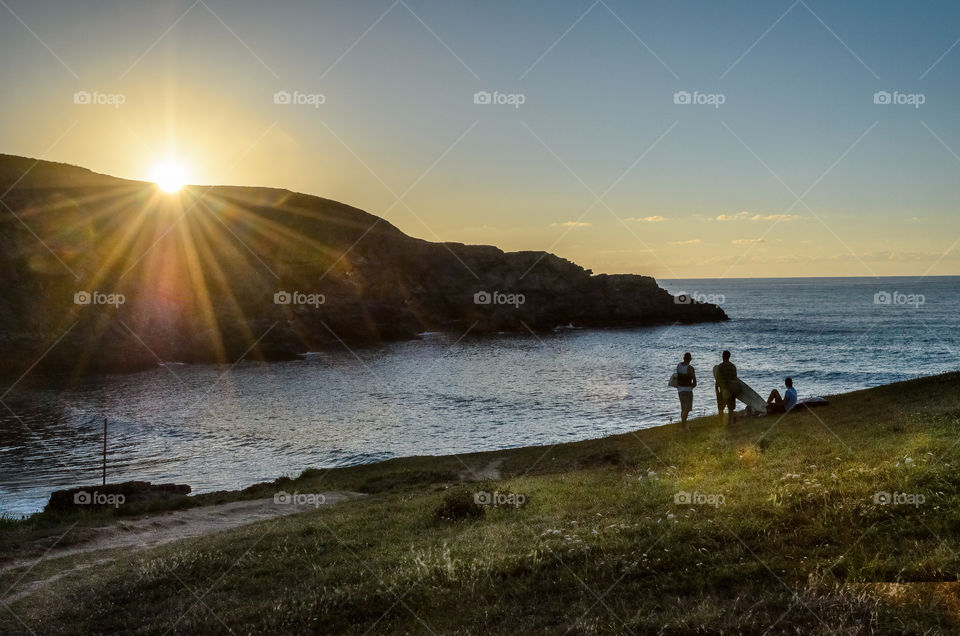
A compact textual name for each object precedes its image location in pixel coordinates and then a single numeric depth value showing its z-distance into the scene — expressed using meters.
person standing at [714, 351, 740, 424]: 22.89
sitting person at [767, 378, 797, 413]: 23.81
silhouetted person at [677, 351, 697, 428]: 22.78
